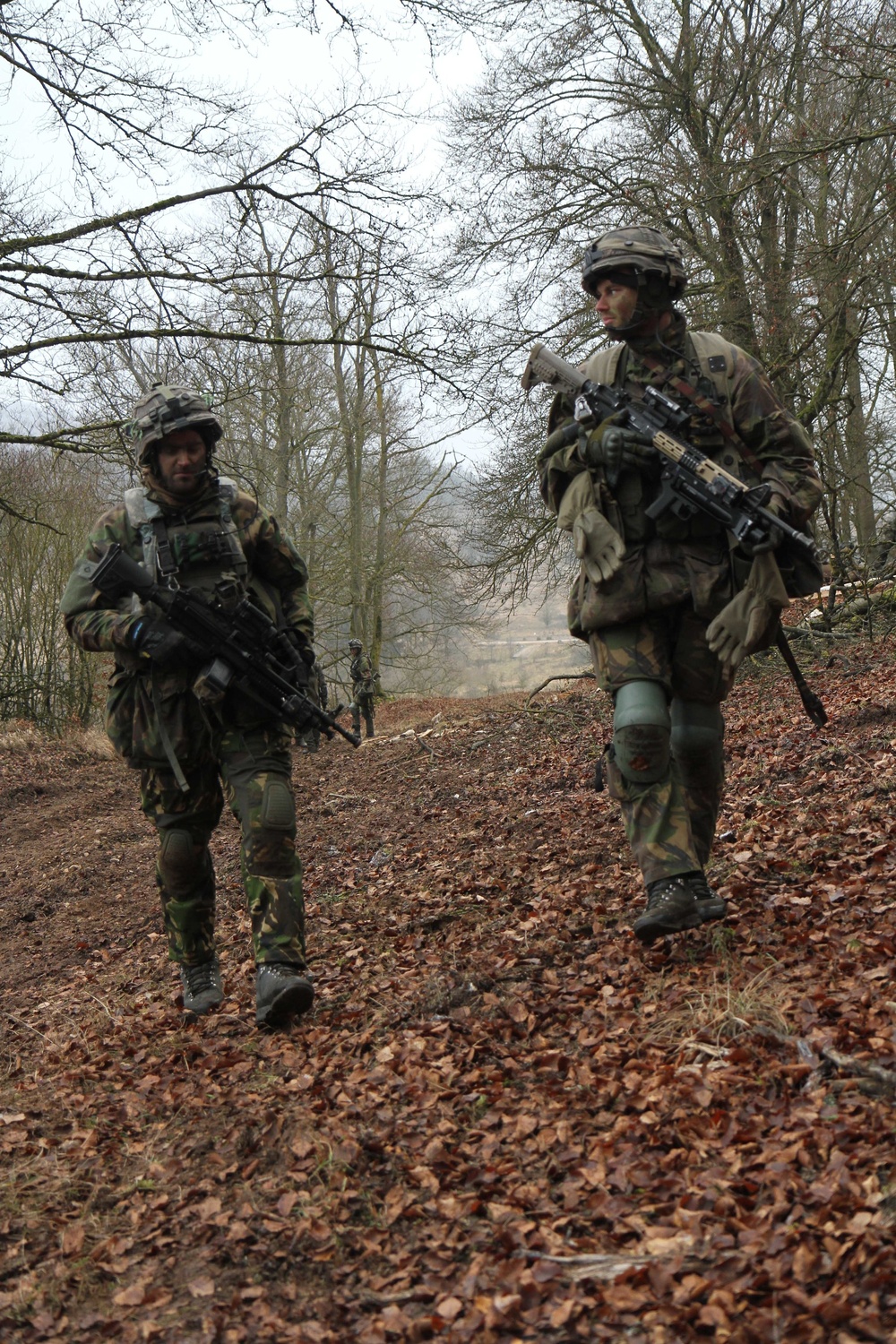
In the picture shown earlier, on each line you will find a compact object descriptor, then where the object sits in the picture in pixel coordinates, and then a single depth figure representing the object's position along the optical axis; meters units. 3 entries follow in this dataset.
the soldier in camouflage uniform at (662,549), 3.99
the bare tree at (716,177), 10.72
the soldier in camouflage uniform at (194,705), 4.28
